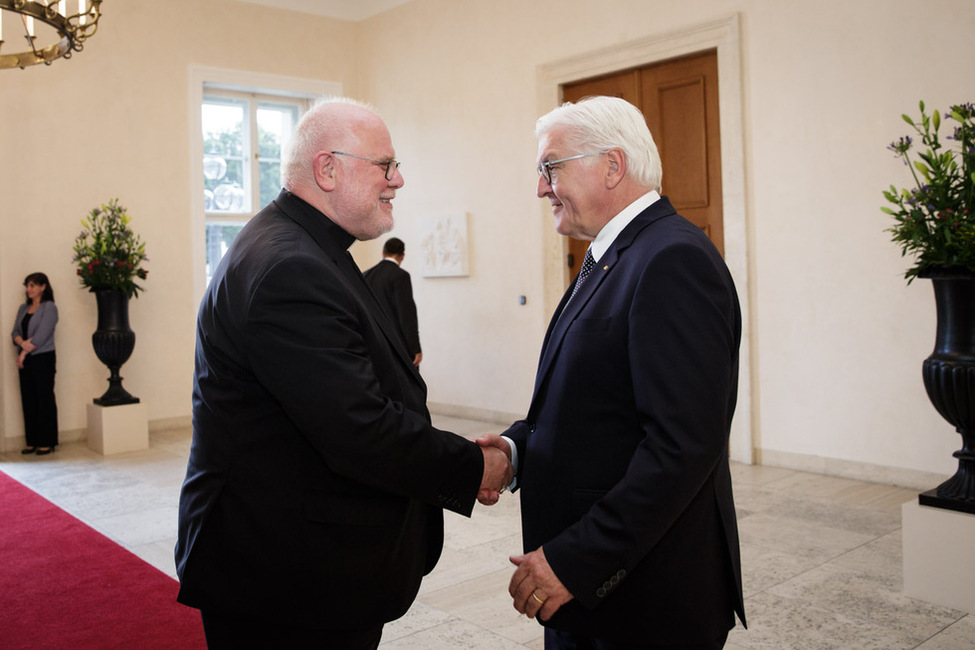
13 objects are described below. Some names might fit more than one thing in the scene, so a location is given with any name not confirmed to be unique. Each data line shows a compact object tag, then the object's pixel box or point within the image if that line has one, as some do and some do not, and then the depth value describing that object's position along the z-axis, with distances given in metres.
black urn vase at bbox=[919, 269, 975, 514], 3.91
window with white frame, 9.90
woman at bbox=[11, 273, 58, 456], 7.88
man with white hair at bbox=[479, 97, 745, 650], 1.66
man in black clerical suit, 1.76
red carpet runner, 3.63
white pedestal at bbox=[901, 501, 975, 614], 3.78
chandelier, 4.09
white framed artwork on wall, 9.32
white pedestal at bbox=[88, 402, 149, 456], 7.97
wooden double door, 6.98
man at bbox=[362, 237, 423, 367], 8.00
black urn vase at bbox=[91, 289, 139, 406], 8.05
